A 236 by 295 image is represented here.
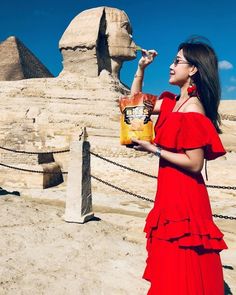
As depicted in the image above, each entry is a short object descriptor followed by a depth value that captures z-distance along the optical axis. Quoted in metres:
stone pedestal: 6.15
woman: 2.28
